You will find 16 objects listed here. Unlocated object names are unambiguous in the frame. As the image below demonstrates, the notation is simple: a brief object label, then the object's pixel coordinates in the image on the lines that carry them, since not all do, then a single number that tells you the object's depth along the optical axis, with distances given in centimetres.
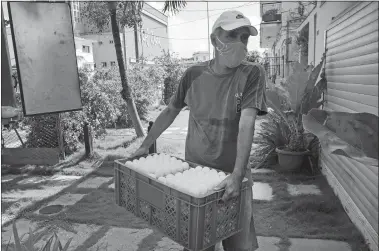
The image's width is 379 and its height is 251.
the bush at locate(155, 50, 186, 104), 2055
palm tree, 834
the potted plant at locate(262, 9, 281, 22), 2295
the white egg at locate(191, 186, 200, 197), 184
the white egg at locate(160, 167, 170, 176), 227
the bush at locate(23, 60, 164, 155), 808
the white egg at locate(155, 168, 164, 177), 222
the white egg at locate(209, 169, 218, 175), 220
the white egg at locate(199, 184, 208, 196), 188
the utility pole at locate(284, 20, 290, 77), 1669
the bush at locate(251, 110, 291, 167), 721
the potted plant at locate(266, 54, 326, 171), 625
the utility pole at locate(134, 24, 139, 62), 3372
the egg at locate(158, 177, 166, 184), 204
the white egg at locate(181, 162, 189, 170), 241
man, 231
